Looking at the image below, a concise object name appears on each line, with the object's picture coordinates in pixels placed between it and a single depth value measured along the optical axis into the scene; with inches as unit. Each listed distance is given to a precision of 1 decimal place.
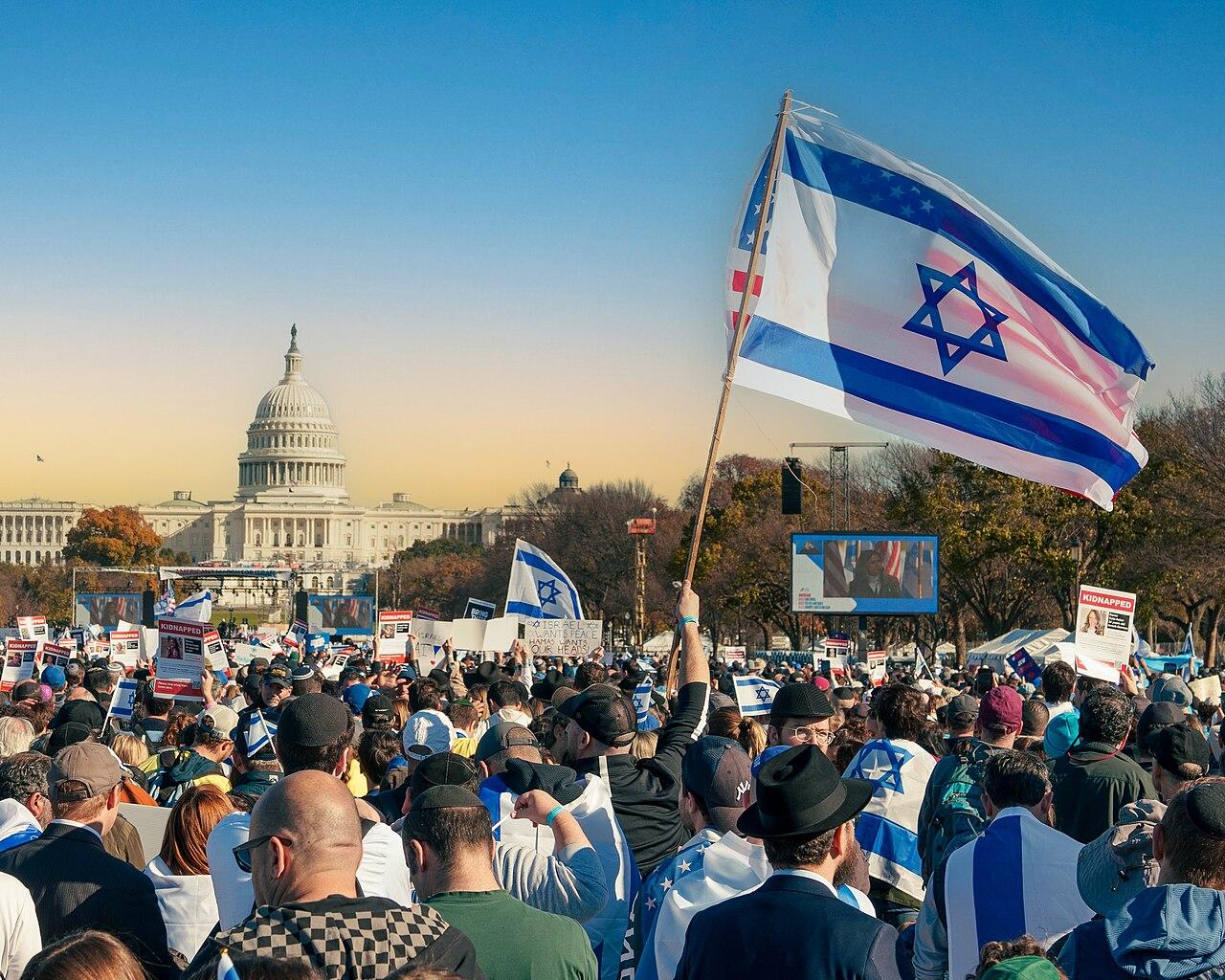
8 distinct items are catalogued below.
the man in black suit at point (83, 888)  187.5
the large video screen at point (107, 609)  2009.1
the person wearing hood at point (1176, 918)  137.6
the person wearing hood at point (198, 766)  299.3
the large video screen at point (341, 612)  2038.6
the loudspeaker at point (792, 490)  1294.3
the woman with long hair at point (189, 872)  201.8
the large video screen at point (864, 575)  1368.1
